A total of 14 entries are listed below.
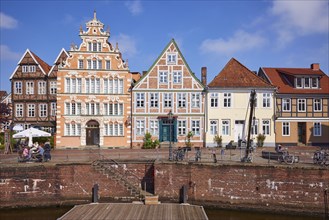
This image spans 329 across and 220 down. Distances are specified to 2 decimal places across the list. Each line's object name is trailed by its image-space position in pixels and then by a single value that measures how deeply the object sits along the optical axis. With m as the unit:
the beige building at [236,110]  33.44
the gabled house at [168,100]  33.41
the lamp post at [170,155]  21.71
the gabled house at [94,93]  33.06
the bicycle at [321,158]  19.52
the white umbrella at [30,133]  24.82
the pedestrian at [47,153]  21.47
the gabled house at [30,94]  38.84
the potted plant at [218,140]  32.78
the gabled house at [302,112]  33.91
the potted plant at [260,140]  32.78
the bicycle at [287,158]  20.28
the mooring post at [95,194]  19.14
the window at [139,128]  33.47
